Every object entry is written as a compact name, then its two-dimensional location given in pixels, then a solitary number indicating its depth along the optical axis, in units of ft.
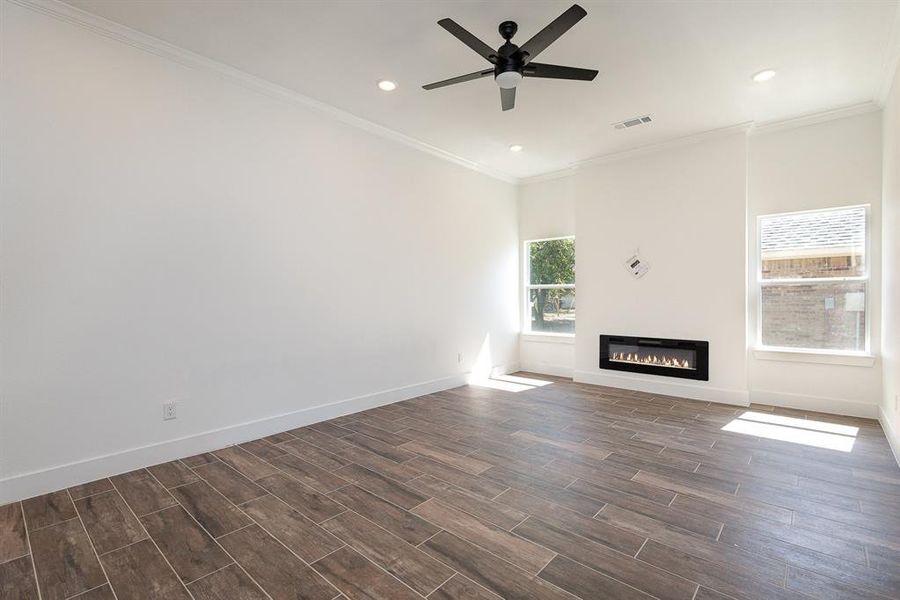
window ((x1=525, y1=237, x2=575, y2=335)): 20.26
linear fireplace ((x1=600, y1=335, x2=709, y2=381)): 15.81
